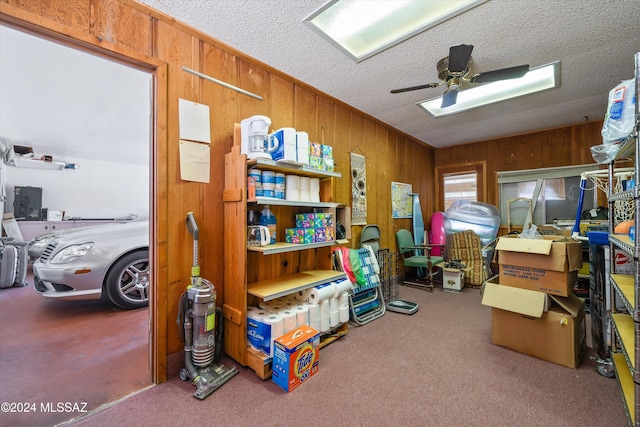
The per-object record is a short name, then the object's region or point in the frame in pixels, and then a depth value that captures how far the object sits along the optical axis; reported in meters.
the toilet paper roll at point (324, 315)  2.20
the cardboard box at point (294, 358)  1.65
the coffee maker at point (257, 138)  1.87
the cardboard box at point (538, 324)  1.89
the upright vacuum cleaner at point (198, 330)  1.69
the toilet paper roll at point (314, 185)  2.28
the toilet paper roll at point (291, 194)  2.11
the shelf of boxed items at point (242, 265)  1.83
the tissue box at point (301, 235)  2.18
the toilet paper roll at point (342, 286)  2.32
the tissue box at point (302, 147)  1.99
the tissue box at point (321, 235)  2.25
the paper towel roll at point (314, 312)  2.10
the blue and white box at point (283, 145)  1.91
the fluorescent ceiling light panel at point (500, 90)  2.62
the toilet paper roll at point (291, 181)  2.11
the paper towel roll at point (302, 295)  2.22
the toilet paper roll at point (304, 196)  2.18
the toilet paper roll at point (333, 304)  2.29
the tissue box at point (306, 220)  2.27
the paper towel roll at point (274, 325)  1.78
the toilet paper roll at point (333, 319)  2.29
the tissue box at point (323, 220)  2.27
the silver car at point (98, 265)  2.68
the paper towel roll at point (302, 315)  2.00
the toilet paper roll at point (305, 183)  2.20
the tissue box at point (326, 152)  2.32
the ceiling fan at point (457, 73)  1.94
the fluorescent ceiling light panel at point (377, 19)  1.75
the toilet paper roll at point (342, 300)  2.36
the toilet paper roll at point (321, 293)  2.15
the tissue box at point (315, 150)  2.22
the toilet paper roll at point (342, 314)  2.36
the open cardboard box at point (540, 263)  1.92
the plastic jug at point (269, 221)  2.06
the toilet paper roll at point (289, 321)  1.89
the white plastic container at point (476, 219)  4.47
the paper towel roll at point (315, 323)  2.11
